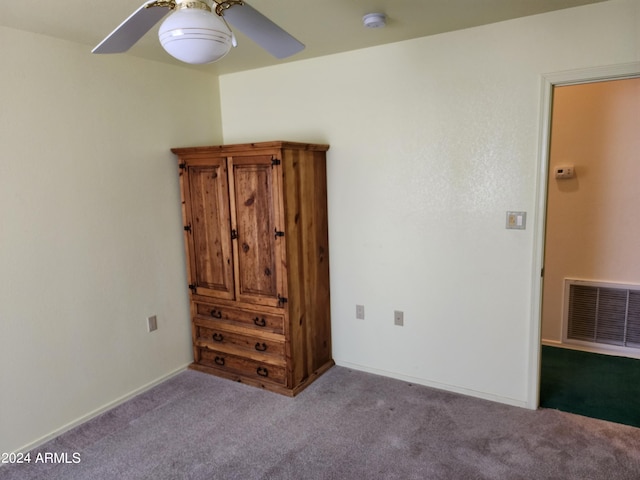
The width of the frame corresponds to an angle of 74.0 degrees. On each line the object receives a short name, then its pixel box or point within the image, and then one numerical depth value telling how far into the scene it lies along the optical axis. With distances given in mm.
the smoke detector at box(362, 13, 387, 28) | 2211
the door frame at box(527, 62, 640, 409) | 2243
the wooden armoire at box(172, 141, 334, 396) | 2811
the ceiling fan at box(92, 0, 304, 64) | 1192
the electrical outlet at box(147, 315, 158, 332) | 3061
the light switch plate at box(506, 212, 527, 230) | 2527
